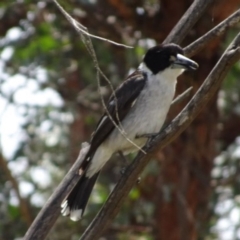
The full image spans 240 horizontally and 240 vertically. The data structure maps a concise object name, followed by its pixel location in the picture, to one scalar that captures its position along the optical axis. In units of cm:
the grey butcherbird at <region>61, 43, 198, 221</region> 898
